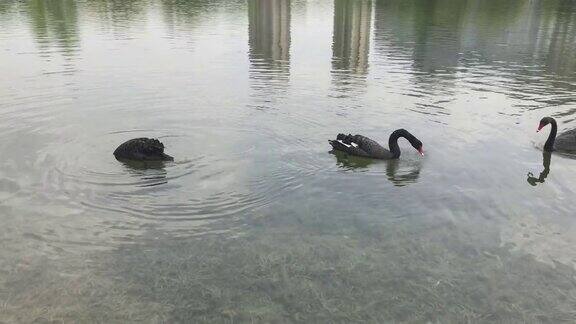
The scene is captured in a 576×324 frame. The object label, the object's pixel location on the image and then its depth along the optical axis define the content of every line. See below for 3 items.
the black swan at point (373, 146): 10.84
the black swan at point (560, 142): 11.62
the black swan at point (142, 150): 10.09
